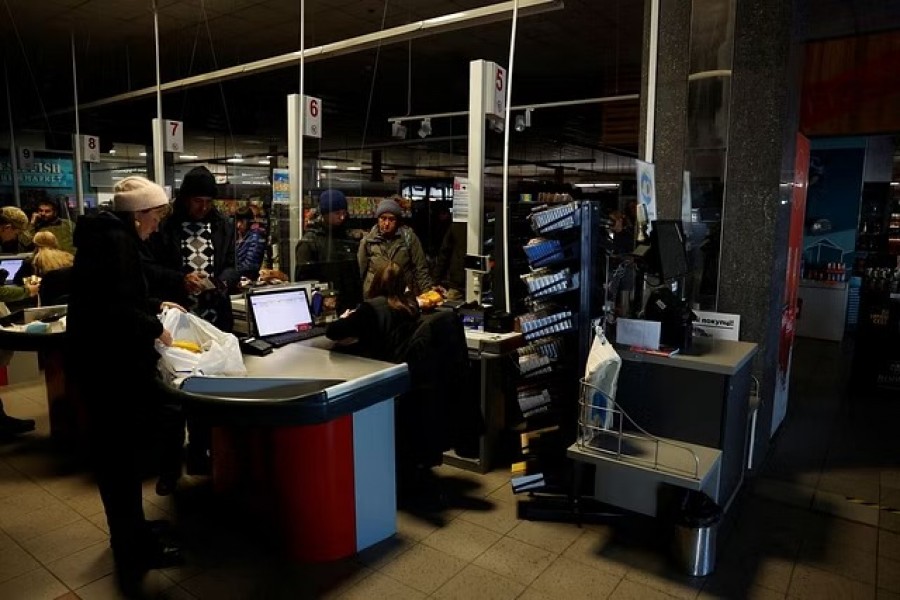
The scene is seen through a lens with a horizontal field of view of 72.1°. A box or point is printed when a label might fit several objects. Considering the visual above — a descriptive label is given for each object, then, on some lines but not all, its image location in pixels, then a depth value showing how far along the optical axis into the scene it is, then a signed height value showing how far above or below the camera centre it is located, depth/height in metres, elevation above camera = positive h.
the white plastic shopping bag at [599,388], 2.49 -0.70
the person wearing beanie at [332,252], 4.14 -0.32
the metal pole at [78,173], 7.83 +0.48
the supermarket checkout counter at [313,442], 2.28 -0.94
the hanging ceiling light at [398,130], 9.01 +1.22
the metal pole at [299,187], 5.40 +0.23
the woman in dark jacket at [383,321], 2.95 -0.51
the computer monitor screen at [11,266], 4.89 -0.43
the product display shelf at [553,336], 2.71 -0.55
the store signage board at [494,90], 4.01 +0.82
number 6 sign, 5.48 +0.86
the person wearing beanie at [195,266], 3.21 -0.30
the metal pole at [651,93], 3.56 +0.71
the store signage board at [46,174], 10.34 +0.62
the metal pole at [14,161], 9.79 +0.78
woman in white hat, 2.36 -0.55
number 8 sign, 7.96 +0.81
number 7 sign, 6.88 +0.86
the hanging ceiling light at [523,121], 8.24 +1.28
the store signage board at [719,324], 3.30 -0.58
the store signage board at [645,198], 2.87 +0.09
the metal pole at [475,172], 4.01 +0.28
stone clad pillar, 3.23 +0.49
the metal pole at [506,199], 3.38 +0.09
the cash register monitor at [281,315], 3.09 -0.53
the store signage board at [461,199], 4.13 +0.11
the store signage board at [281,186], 5.63 +0.25
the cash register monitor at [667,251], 2.74 -0.16
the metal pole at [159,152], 6.80 +0.66
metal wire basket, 2.45 -0.94
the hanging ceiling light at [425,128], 8.41 +1.17
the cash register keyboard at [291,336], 3.11 -0.63
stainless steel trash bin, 2.55 -1.33
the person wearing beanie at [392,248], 4.73 -0.26
